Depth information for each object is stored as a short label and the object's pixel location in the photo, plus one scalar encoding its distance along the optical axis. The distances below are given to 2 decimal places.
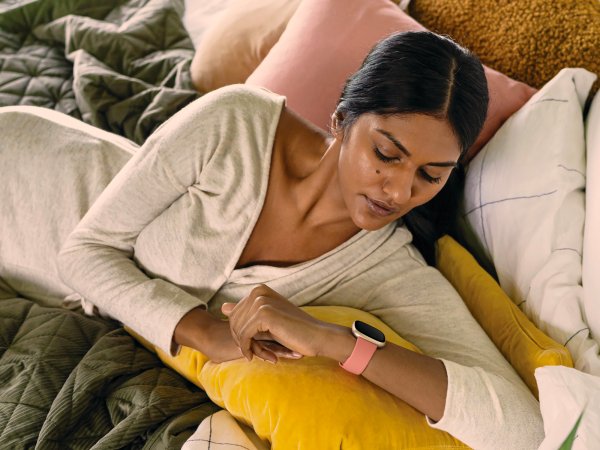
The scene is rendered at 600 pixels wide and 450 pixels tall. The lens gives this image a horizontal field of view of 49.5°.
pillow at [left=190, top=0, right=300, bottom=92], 1.56
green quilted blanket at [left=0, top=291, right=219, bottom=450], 0.93
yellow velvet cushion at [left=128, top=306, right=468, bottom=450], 0.83
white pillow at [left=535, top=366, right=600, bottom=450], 0.77
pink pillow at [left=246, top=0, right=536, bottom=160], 1.30
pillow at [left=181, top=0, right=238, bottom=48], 1.78
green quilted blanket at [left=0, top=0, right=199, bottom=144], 1.53
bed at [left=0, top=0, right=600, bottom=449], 0.95
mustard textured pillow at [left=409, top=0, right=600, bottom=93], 1.26
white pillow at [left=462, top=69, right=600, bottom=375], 1.02
